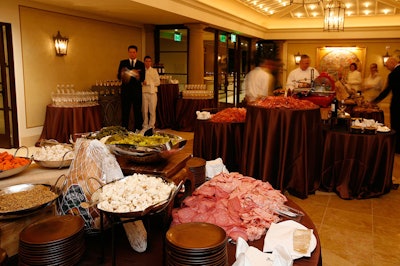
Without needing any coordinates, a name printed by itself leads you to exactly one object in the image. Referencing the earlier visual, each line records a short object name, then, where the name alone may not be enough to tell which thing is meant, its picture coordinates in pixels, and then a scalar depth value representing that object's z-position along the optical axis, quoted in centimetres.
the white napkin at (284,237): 171
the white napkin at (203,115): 491
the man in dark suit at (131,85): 701
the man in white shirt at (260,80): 623
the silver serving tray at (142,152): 199
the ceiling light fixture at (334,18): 702
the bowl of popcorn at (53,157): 236
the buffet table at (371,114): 691
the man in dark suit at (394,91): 601
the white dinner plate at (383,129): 425
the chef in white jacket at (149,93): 755
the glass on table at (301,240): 171
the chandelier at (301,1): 695
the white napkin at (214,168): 296
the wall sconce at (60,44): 668
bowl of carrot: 213
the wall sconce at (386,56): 1257
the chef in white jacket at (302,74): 627
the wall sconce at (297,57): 1398
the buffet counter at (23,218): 177
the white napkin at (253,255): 155
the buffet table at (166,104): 818
